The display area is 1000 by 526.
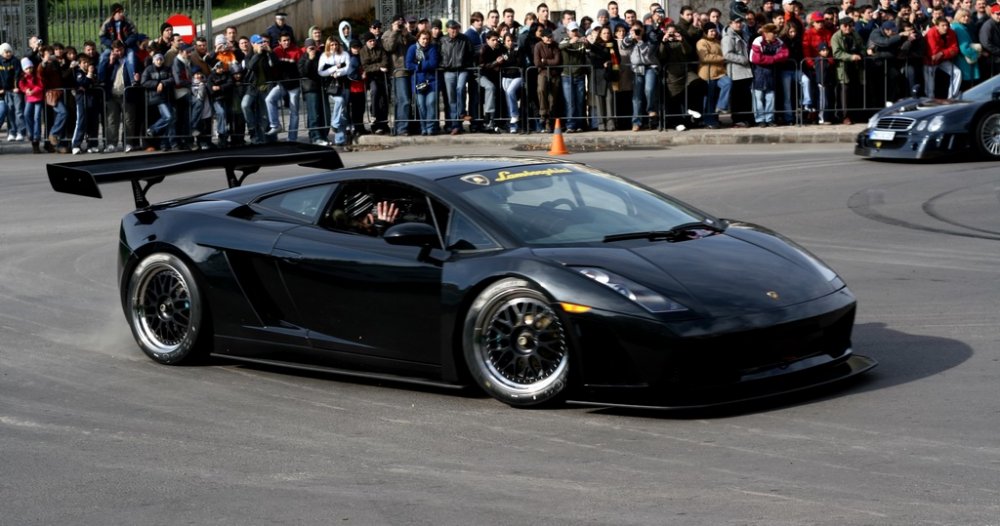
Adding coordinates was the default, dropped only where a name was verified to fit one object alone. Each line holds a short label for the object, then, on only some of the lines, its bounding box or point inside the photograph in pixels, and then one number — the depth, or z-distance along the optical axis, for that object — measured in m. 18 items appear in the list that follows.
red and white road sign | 31.19
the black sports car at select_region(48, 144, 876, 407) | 7.19
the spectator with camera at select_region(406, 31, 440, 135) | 24.25
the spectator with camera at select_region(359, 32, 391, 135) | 24.66
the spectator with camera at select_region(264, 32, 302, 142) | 24.67
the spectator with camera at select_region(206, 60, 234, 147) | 24.53
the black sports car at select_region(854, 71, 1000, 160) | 18.86
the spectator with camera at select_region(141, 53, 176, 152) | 24.69
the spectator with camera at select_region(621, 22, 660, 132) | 23.75
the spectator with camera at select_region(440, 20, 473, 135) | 24.14
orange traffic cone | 21.50
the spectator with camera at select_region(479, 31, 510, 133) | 24.08
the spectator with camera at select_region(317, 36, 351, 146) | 24.36
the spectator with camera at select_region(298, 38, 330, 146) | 24.61
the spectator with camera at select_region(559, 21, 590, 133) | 23.92
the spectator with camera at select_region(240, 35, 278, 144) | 24.59
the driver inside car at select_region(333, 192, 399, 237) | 8.32
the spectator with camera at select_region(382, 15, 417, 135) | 24.53
